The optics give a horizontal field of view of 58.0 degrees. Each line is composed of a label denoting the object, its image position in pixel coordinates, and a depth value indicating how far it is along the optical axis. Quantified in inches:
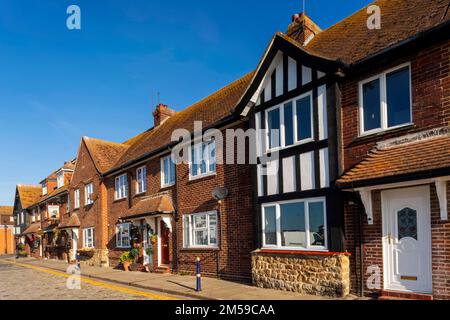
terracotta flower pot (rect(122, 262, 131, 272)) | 786.8
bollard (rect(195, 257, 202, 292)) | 463.5
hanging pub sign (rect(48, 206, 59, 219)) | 1332.4
